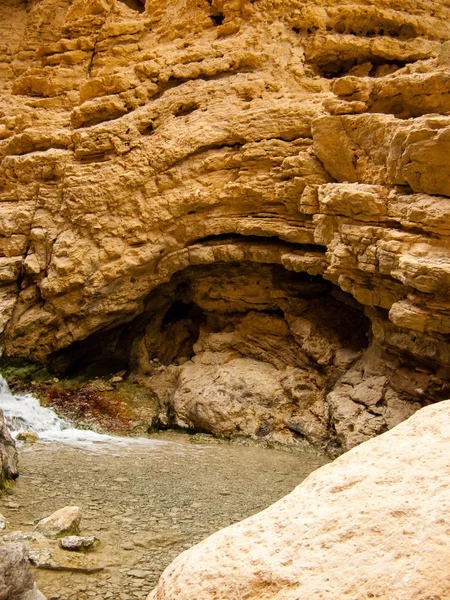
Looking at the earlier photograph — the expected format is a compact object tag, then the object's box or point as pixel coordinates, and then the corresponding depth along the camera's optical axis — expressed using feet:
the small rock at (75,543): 16.19
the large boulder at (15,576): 11.49
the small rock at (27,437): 30.68
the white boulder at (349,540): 7.97
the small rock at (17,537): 15.34
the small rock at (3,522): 17.47
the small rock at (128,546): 16.96
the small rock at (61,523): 17.17
